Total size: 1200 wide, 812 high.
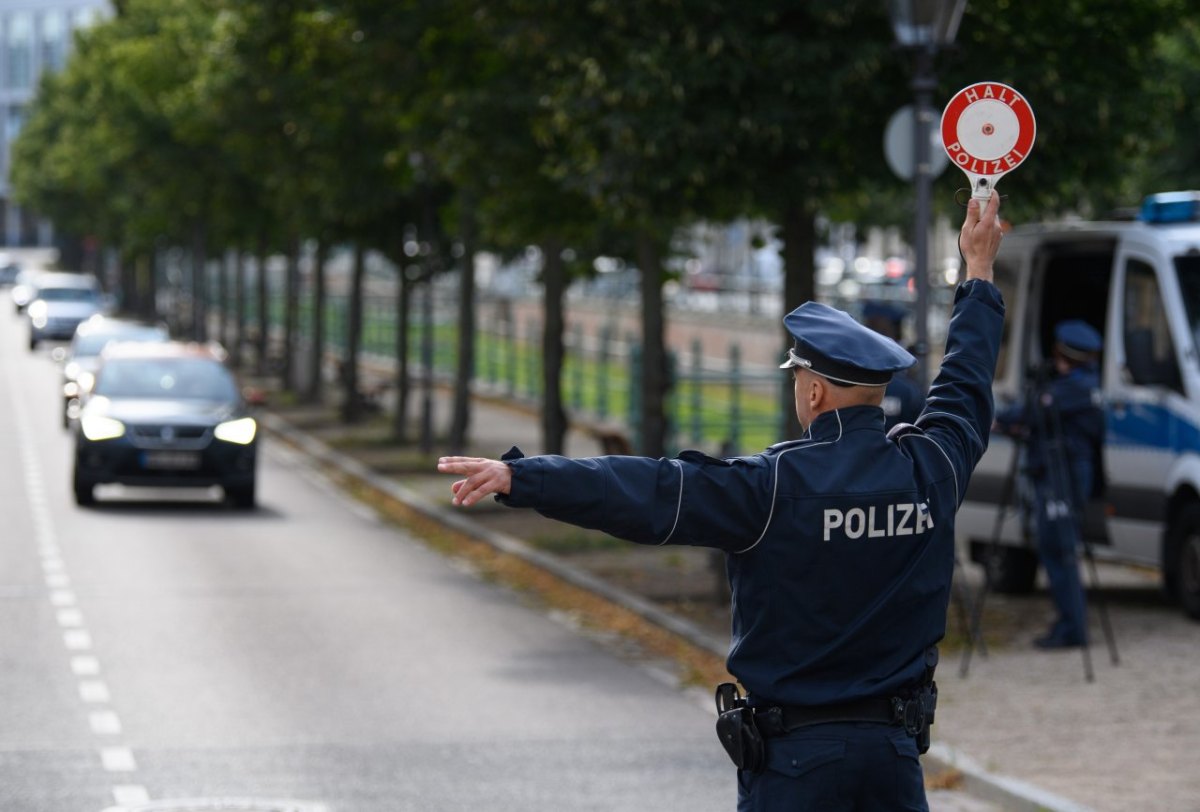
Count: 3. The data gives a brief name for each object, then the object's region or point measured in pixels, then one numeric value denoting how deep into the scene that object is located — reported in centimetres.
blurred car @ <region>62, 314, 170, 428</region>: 3862
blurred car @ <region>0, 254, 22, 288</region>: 12381
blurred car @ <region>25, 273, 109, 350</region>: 6762
